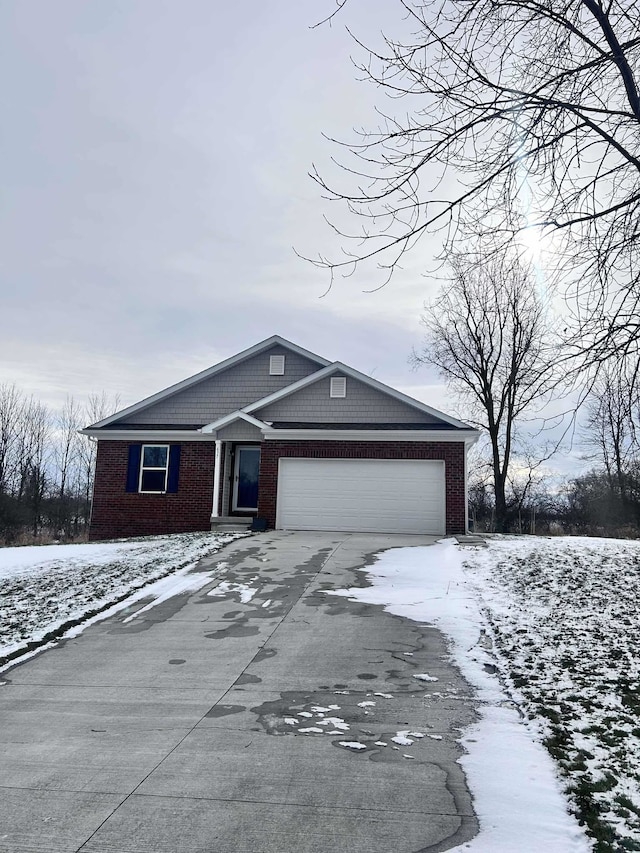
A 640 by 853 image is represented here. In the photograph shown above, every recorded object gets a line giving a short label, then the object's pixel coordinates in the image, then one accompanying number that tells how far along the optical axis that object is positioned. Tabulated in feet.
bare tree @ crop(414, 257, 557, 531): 84.28
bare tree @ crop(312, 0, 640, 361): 16.61
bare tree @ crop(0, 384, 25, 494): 117.29
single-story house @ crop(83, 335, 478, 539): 54.49
